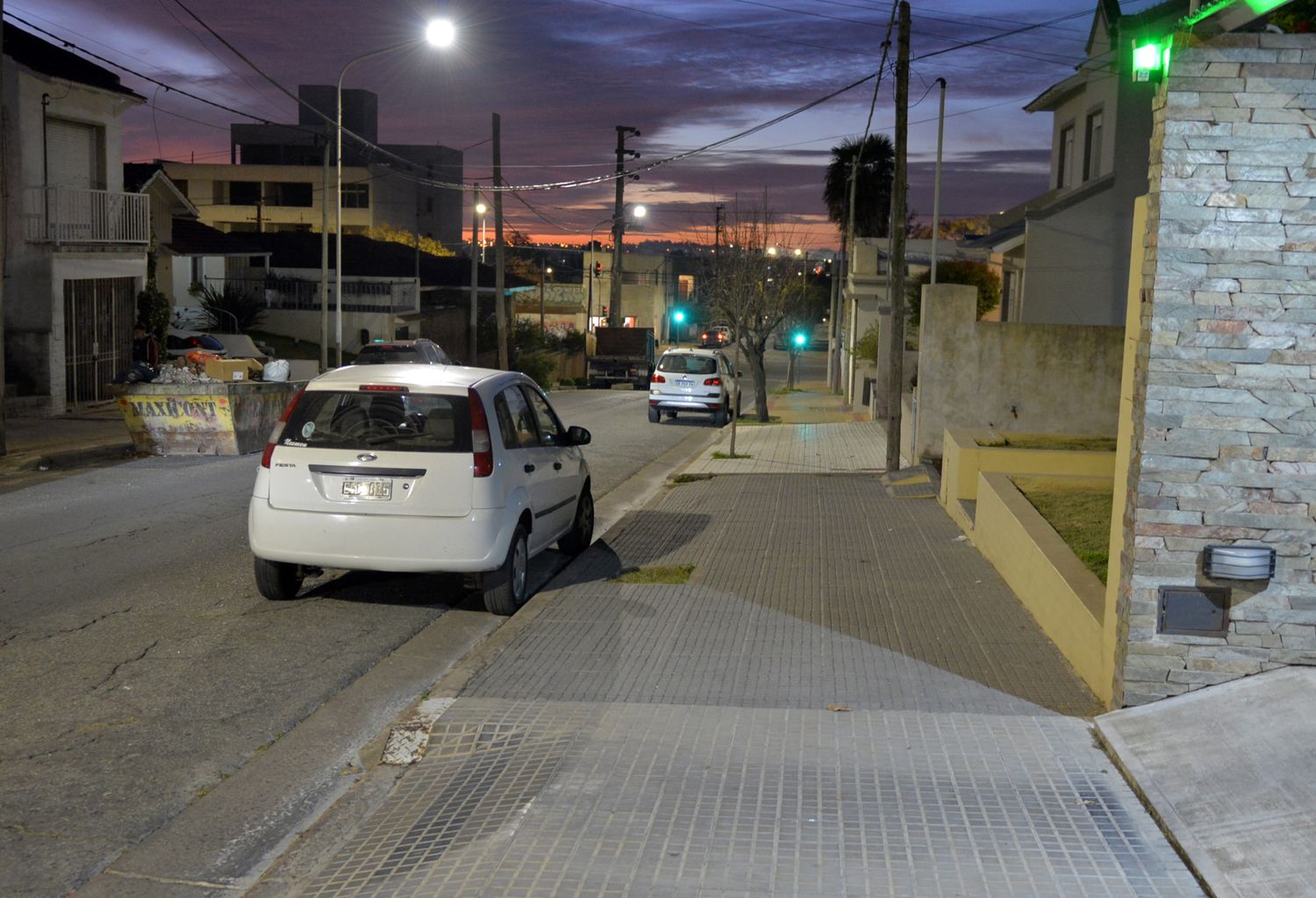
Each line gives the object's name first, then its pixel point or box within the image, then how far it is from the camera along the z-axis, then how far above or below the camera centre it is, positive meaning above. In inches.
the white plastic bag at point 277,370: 794.8 -45.5
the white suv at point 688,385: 1159.0 -68.4
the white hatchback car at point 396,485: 345.7 -49.7
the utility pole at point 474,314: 1866.4 -17.2
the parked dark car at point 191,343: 1303.9 -50.7
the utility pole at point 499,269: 1684.9 +45.4
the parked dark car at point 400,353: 1174.3 -49.6
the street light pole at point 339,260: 1174.7 +36.1
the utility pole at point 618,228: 2202.3 +133.2
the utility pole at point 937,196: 955.3 +92.6
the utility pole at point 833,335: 2191.2 -36.8
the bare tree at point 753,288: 1466.5 +28.5
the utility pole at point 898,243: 712.4 +40.8
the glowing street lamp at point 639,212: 2046.0 +151.0
